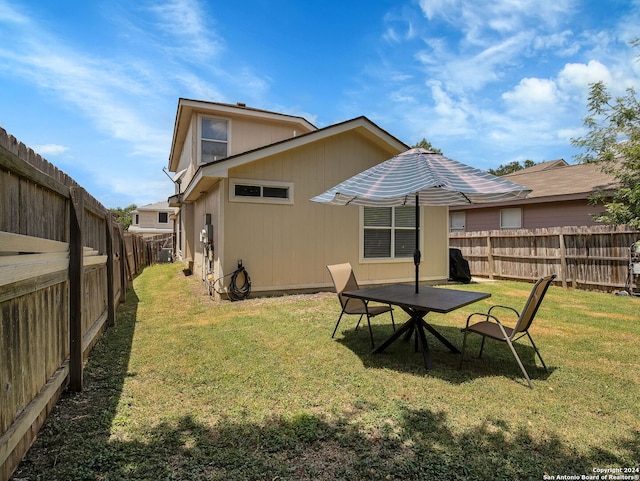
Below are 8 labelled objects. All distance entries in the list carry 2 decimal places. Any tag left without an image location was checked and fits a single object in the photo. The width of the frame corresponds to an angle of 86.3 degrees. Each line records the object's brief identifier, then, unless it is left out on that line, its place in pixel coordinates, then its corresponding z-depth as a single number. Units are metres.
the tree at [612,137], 9.95
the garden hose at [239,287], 7.26
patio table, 3.70
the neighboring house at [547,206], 11.92
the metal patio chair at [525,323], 3.38
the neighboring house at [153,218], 32.03
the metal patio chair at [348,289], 4.55
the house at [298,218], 7.35
